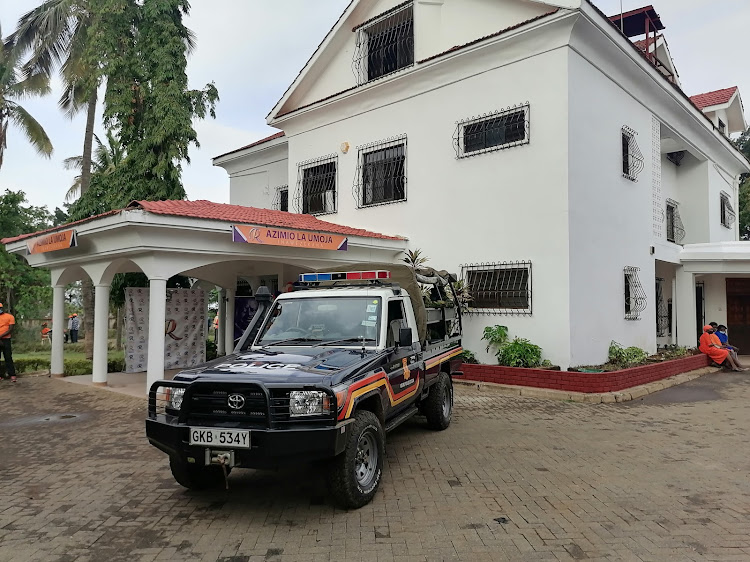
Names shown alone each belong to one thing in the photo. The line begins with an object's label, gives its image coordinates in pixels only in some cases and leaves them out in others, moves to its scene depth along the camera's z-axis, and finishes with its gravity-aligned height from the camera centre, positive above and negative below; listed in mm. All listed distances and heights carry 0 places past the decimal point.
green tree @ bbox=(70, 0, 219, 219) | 16734 +6783
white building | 10398 +3388
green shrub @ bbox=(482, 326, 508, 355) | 10789 -772
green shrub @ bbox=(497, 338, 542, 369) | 10203 -1106
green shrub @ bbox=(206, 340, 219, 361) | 16309 -1662
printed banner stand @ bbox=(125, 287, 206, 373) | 12859 -744
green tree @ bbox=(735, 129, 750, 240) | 25922 +4818
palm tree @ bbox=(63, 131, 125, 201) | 18200 +6740
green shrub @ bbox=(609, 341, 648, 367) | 10859 -1204
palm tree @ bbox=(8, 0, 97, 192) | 19172 +9942
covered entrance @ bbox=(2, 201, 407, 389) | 9039 +1058
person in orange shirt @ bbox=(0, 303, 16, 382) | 11906 -935
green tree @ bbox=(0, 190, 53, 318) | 20766 +1064
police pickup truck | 3957 -768
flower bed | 9383 -1518
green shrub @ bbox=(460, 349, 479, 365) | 11242 -1263
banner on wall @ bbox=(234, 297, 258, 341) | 15422 -364
